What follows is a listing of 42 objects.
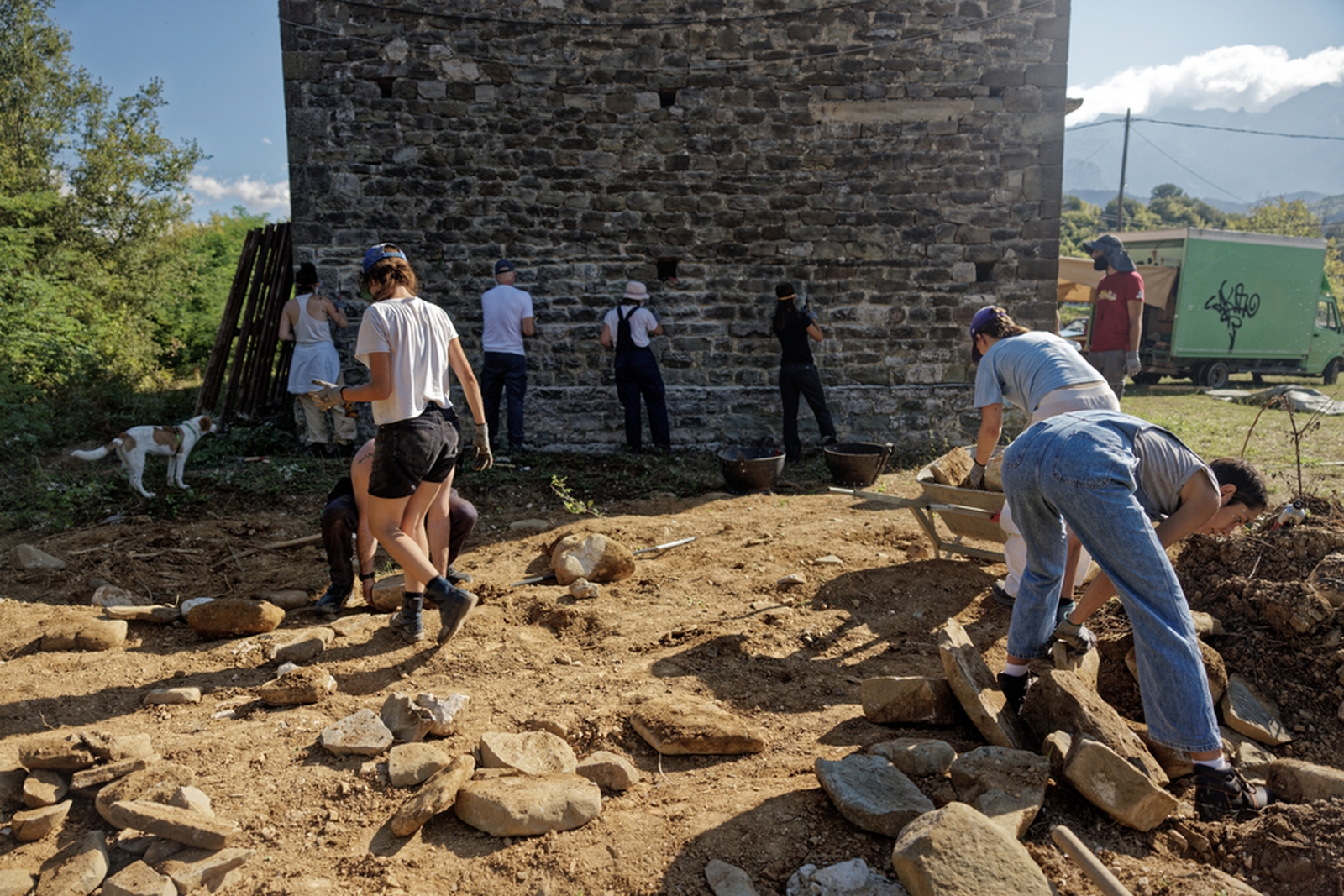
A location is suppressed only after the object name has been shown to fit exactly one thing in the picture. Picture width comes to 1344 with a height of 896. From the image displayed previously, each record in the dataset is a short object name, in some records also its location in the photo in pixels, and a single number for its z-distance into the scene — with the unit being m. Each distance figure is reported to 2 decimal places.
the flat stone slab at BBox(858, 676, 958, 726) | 3.08
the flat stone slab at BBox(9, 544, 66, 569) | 5.10
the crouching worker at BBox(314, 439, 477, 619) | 4.24
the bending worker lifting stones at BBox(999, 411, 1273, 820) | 2.51
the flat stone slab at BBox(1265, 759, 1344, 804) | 2.51
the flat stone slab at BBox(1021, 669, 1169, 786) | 2.61
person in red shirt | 7.00
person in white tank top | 8.28
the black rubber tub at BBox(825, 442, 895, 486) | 7.20
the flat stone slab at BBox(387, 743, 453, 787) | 2.82
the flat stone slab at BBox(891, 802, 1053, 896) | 2.02
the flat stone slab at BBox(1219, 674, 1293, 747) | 3.16
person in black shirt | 8.28
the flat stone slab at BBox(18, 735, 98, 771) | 2.77
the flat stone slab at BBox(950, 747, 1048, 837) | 2.37
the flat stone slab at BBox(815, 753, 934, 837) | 2.42
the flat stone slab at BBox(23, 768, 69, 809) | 2.71
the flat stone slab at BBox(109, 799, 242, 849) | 2.47
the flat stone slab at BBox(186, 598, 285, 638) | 4.15
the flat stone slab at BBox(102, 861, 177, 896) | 2.29
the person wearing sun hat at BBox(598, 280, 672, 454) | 8.37
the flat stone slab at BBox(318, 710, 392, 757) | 2.97
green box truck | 15.57
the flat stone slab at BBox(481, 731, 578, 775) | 2.84
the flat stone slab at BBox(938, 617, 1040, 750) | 2.85
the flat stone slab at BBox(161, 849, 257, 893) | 2.35
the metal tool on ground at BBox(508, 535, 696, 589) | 4.86
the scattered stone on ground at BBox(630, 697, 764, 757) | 3.02
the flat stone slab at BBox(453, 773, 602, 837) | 2.53
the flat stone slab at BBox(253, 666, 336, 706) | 3.38
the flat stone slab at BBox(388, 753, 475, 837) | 2.54
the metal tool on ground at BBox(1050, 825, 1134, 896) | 1.99
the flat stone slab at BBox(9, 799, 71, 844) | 2.61
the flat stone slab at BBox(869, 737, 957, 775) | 2.72
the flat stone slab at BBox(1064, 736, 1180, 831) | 2.38
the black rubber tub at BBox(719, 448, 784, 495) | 7.19
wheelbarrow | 4.33
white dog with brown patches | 6.77
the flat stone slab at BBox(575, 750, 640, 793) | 2.82
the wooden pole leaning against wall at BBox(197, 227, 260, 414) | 9.48
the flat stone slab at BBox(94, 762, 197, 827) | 2.65
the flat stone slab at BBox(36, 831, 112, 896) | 2.37
